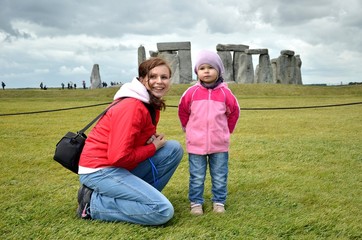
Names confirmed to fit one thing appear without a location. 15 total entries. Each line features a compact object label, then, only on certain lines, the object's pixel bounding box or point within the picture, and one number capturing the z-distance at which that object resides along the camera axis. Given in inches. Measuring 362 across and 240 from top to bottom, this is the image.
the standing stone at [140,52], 1232.2
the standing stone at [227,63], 1179.3
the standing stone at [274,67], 1360.1
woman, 125.2
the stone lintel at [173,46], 1141.7
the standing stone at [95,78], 1355.8
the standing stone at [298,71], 1348.4
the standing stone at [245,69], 1170.6
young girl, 143.9
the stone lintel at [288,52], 1261.1
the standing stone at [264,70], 1219.2
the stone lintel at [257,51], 1171.3
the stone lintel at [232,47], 1178.6
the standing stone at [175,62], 1127.6
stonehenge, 1144.8
